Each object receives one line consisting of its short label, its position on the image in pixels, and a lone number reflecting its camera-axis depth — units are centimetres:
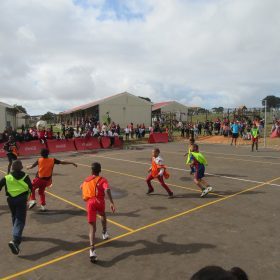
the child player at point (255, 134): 2239
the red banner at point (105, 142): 2694
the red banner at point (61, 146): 2436
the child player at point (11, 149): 1472
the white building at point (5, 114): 4131
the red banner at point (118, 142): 2798
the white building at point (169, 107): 5952
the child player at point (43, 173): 893
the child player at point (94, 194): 621
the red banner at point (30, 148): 2297
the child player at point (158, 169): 1013
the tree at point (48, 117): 9012
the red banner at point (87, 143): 2574
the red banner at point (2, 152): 2230
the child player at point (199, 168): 1036
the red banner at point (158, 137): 3095
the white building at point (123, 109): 4400
